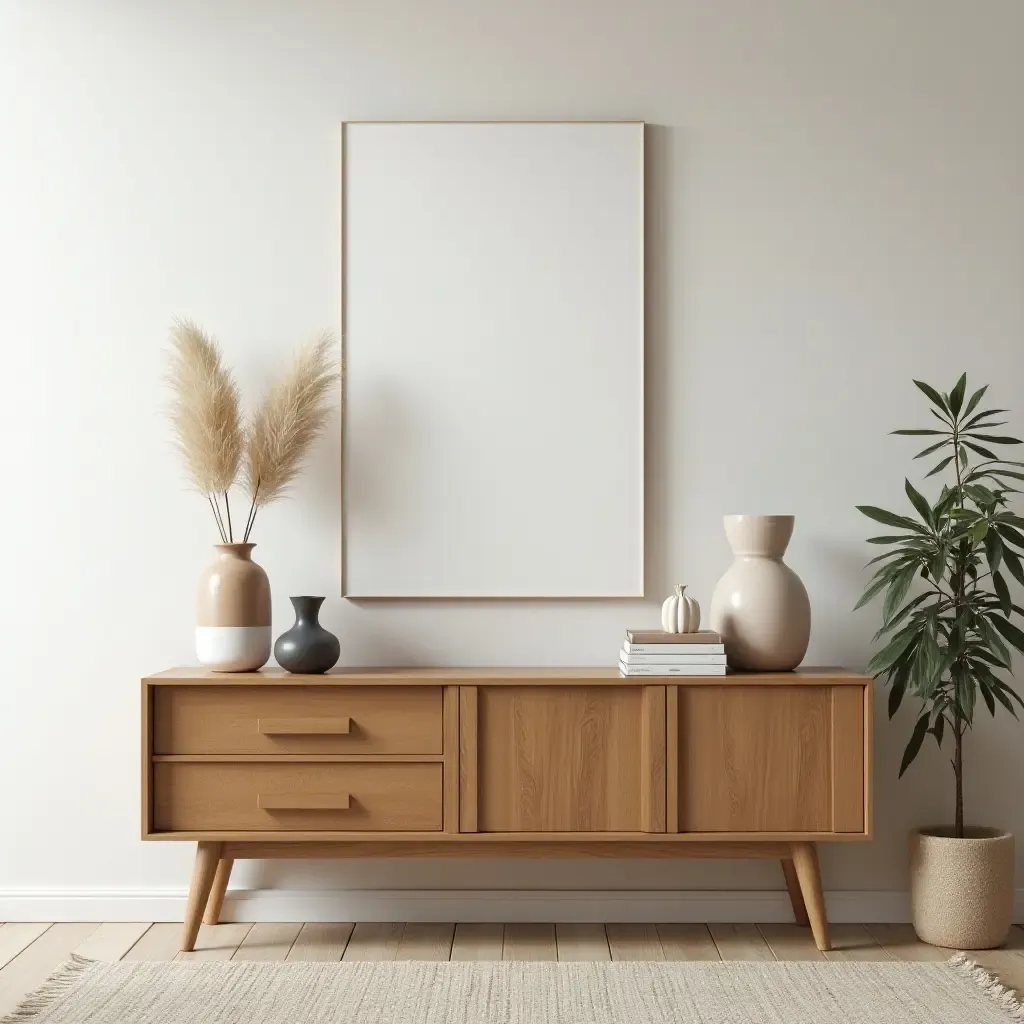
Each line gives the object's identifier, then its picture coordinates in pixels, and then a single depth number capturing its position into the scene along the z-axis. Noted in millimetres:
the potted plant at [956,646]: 2635
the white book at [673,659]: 2596
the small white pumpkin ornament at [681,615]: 2643
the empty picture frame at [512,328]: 2910
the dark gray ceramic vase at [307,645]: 2646
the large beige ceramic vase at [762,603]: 2648
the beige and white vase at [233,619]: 2652
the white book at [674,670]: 2594
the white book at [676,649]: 2600
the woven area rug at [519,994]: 2258
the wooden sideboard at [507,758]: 2584
